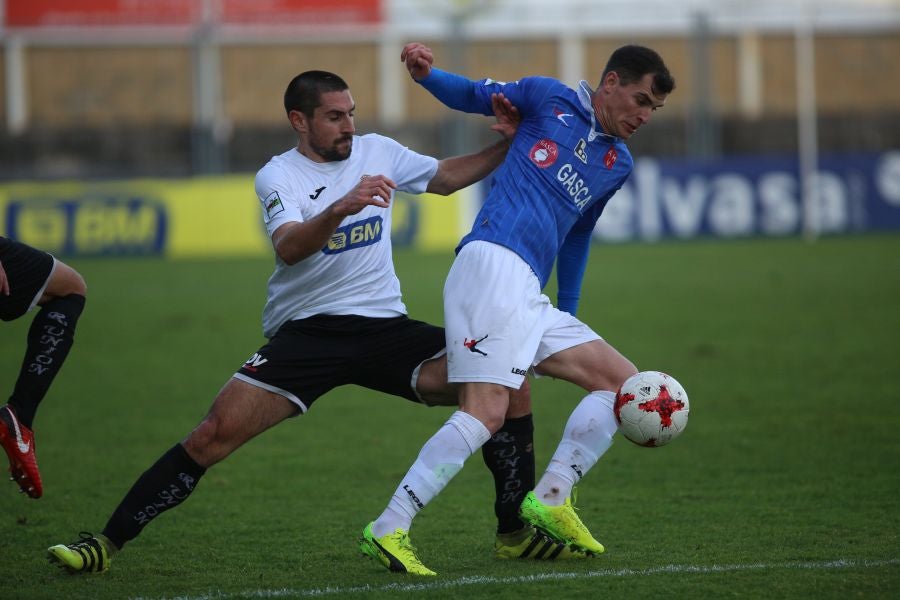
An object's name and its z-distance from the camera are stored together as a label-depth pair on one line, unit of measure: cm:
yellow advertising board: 4875
